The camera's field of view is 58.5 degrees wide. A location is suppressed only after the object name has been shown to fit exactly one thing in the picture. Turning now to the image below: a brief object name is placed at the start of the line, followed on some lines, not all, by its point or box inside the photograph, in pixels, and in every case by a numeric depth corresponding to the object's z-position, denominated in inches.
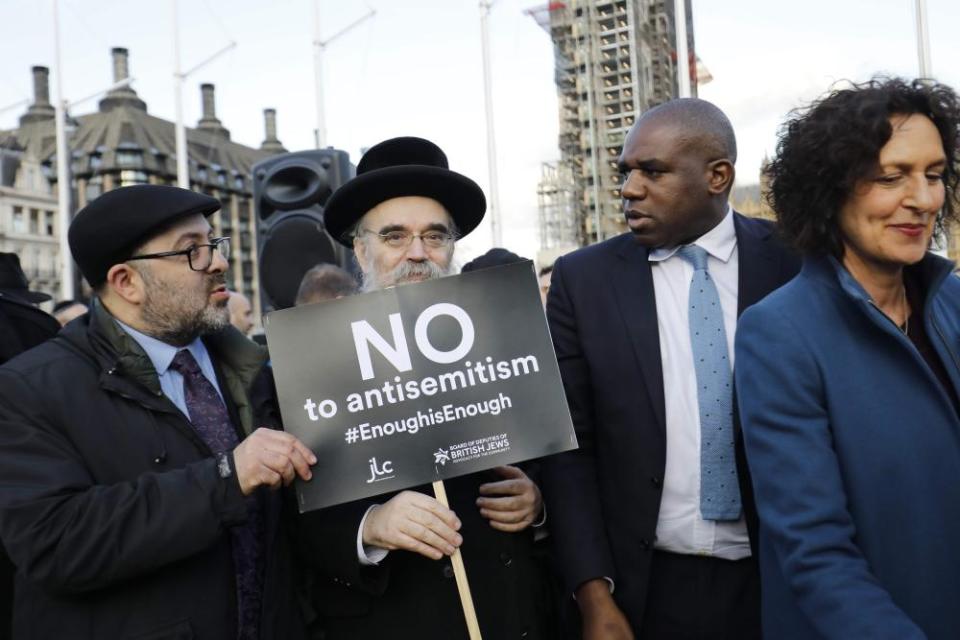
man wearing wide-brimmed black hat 82.1
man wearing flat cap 74.2
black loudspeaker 236.4
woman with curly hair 62.6
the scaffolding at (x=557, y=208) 1774.1
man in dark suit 85.5
